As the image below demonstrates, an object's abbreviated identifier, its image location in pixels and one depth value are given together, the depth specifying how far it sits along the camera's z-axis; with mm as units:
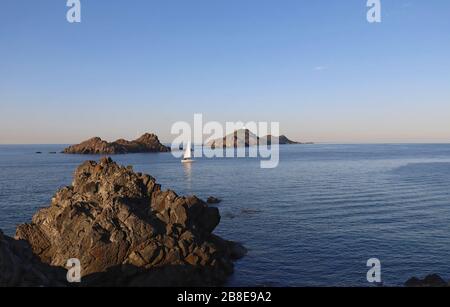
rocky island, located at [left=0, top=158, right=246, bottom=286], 43781
